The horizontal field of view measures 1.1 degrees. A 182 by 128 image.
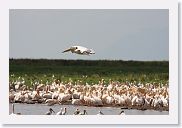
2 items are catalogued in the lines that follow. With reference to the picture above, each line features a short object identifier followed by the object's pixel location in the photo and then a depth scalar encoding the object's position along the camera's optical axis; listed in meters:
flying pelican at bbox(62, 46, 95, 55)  57.87
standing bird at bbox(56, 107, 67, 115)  57.87
